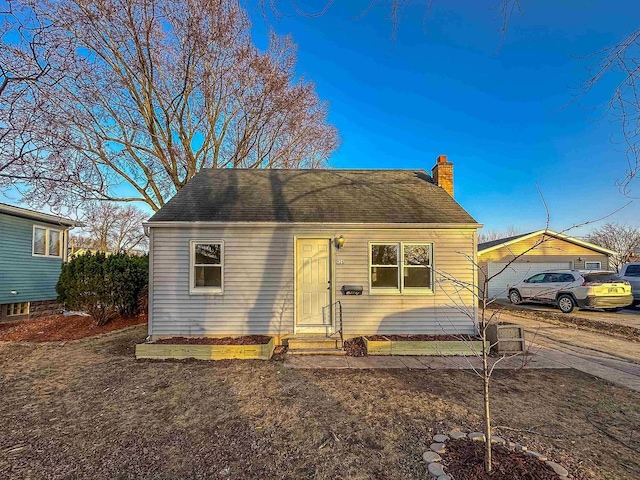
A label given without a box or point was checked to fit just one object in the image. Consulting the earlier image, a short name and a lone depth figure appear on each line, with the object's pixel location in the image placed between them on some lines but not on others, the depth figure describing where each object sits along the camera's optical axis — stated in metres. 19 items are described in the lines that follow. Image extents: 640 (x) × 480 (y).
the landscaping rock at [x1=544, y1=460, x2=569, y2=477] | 2.68
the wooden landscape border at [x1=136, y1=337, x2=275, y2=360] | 6.44
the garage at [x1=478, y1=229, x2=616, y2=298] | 18.50
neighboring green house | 10.84
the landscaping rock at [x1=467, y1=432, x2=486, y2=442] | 3.26
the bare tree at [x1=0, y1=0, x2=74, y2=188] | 6.93
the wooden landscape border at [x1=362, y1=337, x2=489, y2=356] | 6.77
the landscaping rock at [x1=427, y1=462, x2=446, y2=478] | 2.74
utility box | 6.83
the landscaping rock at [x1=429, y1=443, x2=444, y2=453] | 3.13
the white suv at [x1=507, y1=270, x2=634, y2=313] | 11.95
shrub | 9.21
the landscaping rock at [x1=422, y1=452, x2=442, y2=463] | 2.96
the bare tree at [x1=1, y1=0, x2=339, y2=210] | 11.23
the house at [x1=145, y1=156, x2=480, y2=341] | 7.46
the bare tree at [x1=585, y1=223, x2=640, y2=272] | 29.05
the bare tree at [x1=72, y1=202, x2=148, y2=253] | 36.66
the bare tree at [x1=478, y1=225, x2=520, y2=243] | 52.25
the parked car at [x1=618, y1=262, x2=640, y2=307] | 13.06
